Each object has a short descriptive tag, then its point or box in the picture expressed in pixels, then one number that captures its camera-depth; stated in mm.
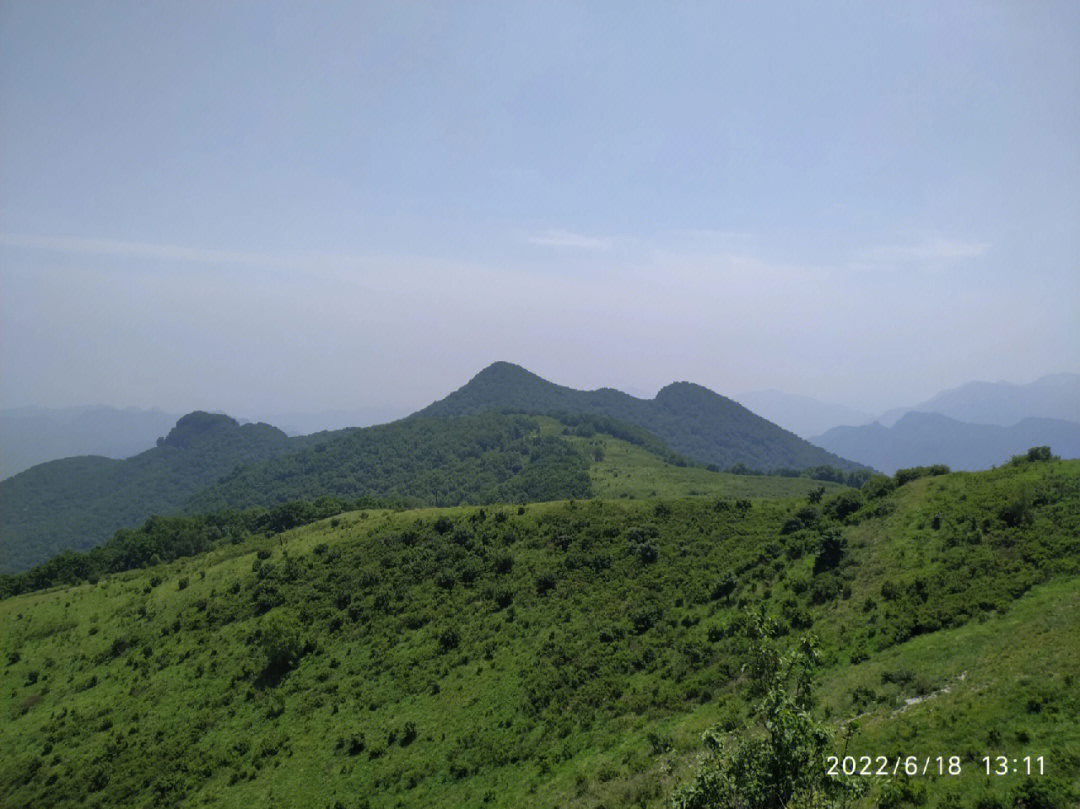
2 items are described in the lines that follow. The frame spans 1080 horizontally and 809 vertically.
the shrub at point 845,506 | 57781
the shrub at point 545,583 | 57875
